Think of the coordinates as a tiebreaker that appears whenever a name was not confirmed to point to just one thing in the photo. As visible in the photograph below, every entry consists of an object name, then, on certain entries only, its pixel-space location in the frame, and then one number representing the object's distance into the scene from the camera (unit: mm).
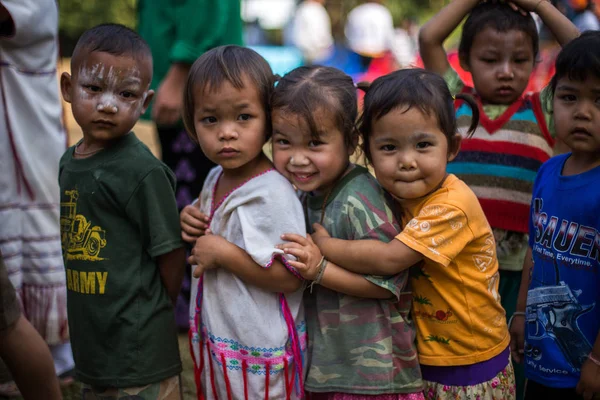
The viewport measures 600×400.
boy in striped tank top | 2572
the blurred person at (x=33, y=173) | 3096
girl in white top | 2152
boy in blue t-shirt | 2049
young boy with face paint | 2217
